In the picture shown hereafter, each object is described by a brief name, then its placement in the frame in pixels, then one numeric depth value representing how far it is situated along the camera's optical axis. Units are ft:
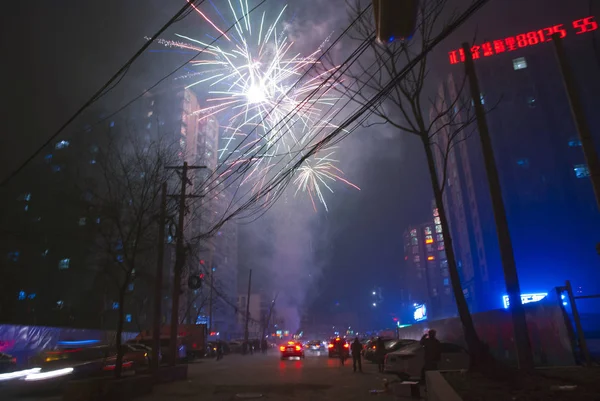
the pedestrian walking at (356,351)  61.48
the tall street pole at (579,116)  28.96
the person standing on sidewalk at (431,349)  35.63
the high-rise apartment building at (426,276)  315.78
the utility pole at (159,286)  54.34
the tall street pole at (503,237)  27.68
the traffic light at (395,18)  10.66
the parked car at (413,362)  41.06
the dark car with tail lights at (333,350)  111.34
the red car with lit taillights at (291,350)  107.45
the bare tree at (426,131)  31.17
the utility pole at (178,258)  59.71
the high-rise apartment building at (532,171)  157.38
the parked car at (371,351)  81.88
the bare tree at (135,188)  47.27
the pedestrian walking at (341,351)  78.31
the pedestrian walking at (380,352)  62.71
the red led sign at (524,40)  186.09
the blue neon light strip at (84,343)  77.92
